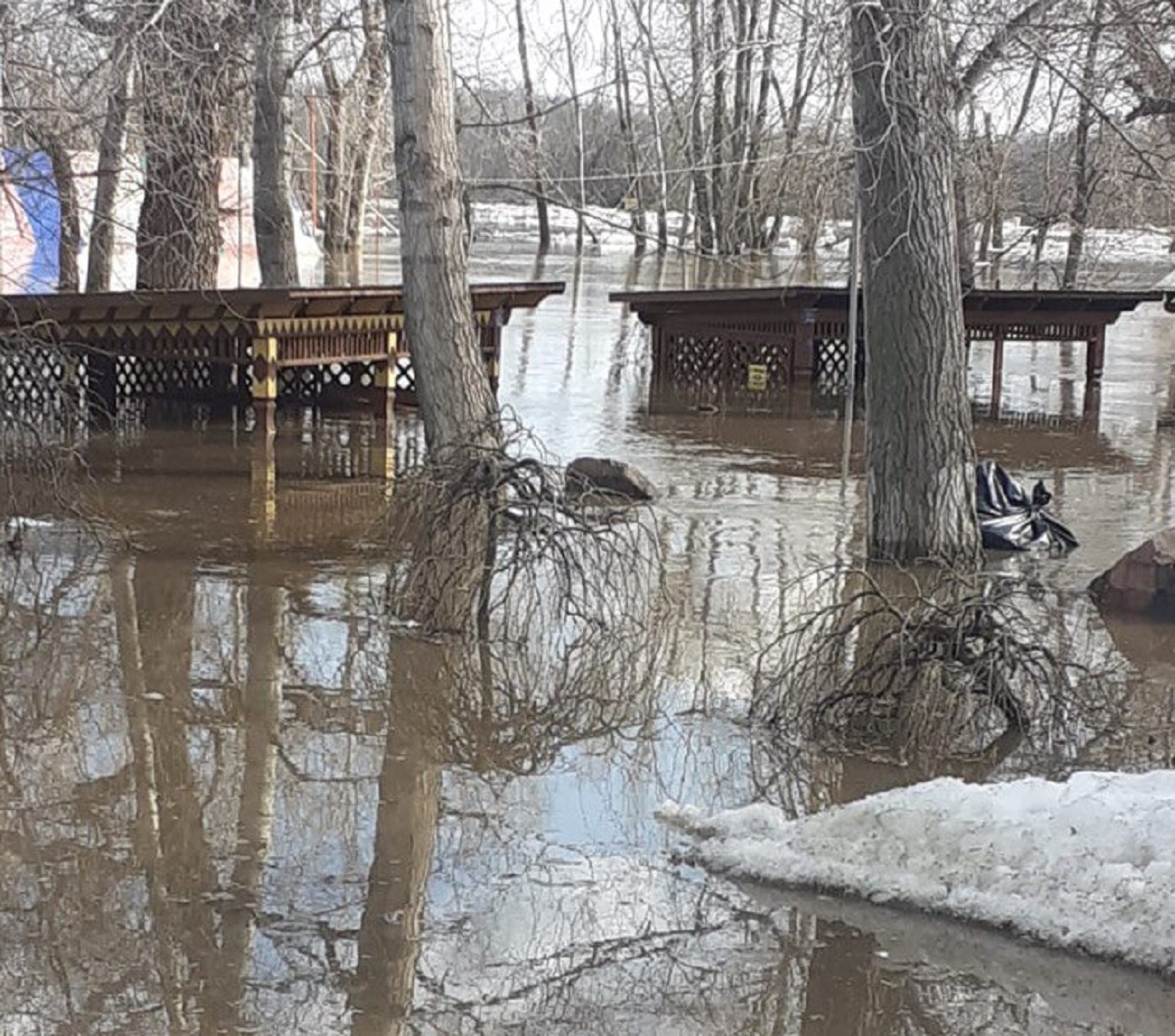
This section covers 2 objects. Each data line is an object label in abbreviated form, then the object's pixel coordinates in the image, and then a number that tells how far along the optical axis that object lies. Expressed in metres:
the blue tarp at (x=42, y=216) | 12.77
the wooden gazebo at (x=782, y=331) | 21.11
